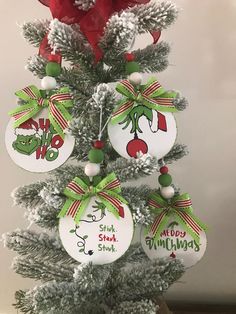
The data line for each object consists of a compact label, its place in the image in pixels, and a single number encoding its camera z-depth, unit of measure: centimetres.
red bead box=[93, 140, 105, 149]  58
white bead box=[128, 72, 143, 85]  60
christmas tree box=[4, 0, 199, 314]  57
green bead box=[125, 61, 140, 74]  61
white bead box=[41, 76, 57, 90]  59
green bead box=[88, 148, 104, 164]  58
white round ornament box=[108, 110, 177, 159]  58
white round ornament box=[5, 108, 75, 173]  58
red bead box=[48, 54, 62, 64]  60
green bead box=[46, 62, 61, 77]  60
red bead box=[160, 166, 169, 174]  65
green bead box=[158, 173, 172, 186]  65
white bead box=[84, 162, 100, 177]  58
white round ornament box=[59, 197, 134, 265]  55
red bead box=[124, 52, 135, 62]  61
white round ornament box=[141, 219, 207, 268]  64
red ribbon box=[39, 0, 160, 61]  60
